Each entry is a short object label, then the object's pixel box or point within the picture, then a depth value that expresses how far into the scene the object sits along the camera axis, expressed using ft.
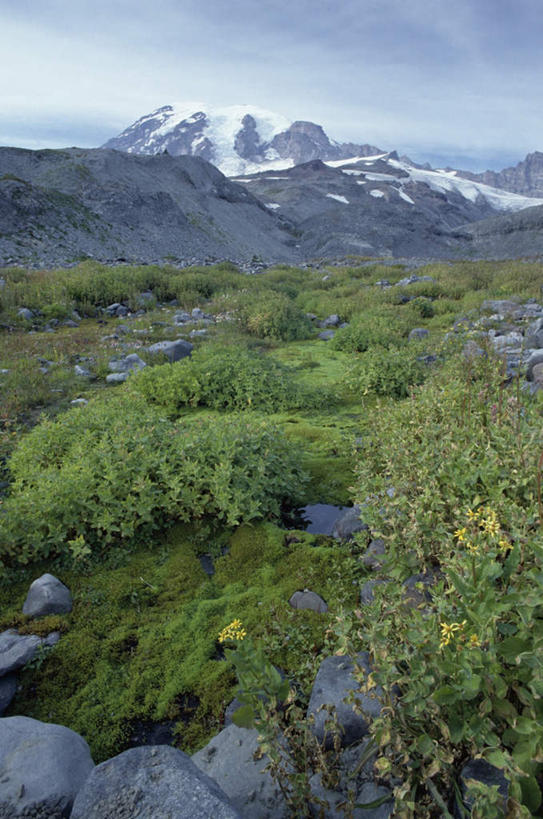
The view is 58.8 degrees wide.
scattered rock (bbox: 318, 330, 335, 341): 44.97
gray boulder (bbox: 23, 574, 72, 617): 12.44
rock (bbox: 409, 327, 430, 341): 38.56
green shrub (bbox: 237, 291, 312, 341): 44.29
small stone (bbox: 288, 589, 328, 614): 12.59
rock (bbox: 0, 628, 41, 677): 10.85
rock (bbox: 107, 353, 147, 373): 32.94
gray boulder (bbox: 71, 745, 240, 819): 6.19
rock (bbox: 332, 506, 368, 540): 15.38
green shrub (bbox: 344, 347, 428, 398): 28.17
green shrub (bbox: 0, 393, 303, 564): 14.39
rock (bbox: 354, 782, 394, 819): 6.77
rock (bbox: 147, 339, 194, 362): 35.29
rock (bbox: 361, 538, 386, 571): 13.62
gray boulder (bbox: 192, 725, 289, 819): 7.44
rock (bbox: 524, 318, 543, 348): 29.45
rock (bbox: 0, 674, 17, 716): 10.32
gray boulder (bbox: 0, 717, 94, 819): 6.83
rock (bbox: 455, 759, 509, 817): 6.31
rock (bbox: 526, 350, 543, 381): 24.34
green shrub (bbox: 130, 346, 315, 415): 27.32
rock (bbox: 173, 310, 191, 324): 47.30
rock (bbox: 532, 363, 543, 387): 22.84
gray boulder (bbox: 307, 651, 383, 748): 8.29
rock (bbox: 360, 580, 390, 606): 12.26
